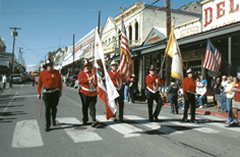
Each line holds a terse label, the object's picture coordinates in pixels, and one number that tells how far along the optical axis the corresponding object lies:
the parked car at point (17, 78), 39.28
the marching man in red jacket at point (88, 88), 6.54
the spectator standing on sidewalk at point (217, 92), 11.52
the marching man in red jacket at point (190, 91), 7.72
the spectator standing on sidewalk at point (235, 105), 6.68
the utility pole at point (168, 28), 14.07
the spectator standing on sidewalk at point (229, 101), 7.48
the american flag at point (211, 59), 12.08
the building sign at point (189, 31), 16.91
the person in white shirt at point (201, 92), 12.17
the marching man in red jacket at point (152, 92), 7.66
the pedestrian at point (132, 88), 14.80
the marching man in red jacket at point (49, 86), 6.19
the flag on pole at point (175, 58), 8.14
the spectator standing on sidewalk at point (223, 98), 10.41
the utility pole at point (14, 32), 43.89
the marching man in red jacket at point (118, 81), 7.29
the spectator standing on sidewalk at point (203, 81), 12.52
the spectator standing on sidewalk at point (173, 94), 10.25
